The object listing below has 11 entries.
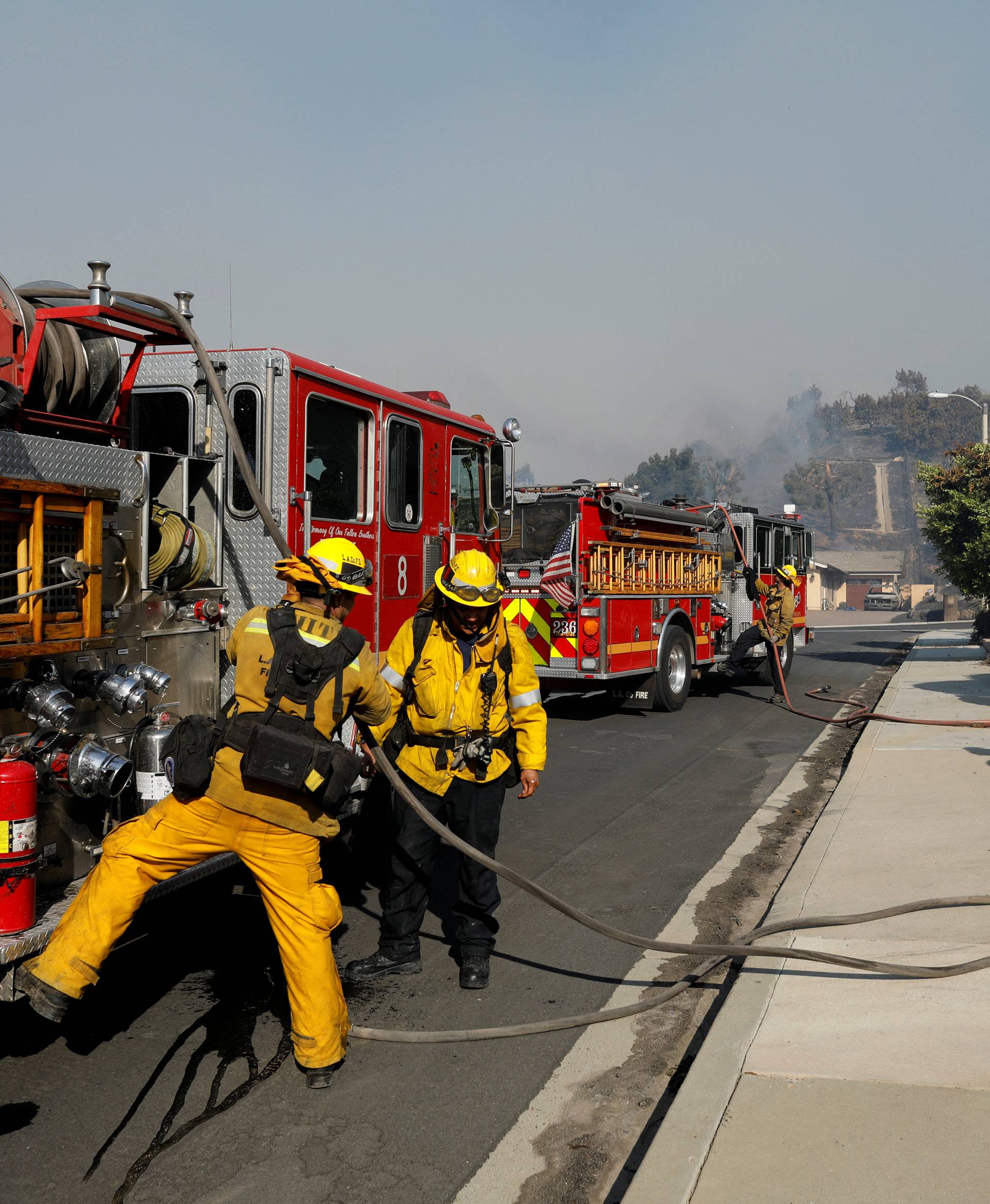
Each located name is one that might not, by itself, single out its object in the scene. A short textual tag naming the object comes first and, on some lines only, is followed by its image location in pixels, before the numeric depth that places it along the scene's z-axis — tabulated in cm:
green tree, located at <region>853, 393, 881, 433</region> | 16425
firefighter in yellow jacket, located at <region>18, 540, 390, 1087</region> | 351
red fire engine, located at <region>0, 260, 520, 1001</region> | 360
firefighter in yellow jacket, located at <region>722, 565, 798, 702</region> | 1430
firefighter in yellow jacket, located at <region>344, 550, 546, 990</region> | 437
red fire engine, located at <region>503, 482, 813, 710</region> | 1115
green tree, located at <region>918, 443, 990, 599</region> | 1972
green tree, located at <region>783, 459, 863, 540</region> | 11912
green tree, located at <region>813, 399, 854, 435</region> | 17562
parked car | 6588
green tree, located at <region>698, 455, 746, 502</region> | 12762
